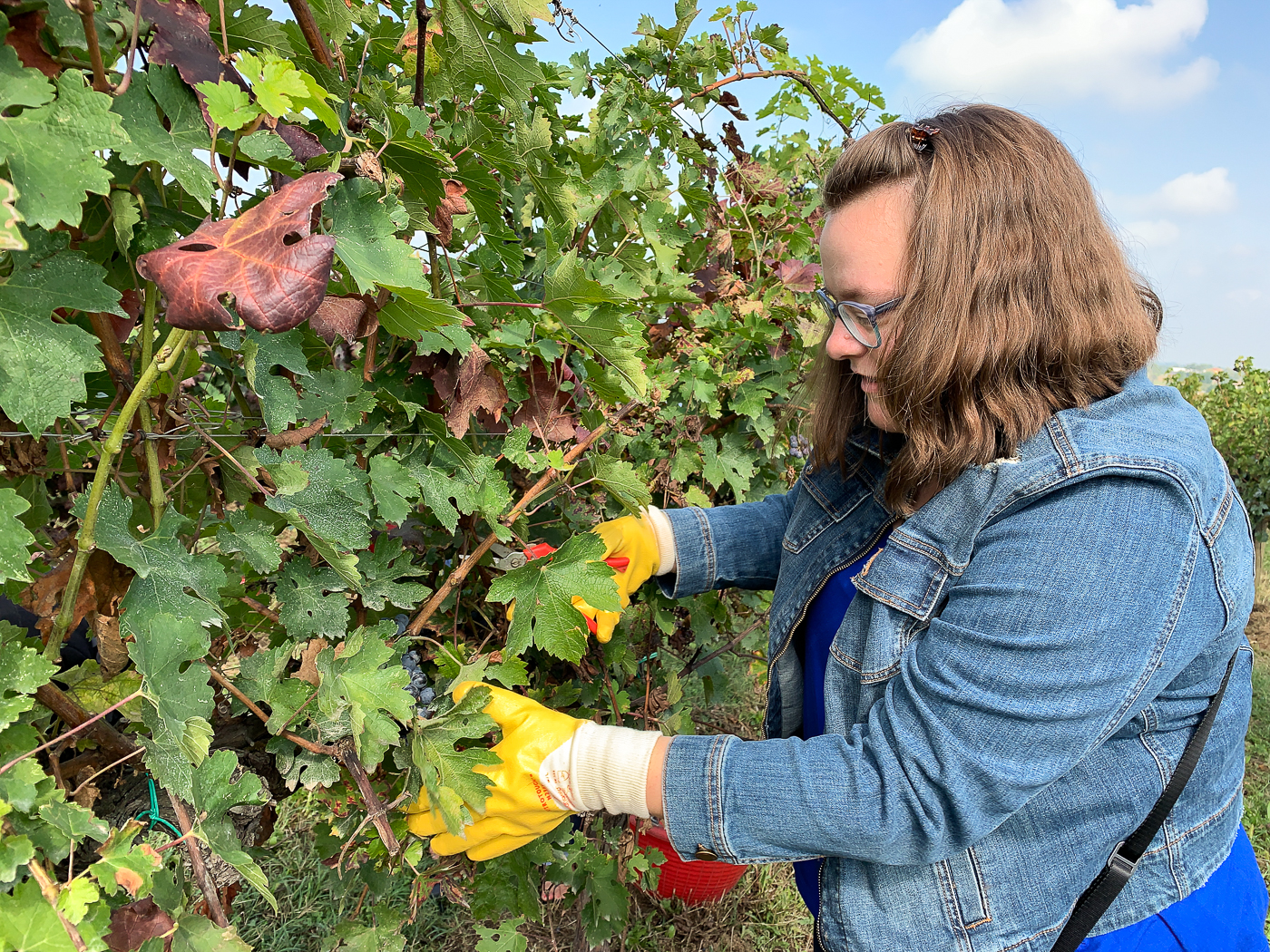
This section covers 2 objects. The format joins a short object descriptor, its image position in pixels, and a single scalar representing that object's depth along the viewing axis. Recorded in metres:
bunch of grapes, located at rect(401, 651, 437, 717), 1.31
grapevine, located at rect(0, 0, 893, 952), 0.73
